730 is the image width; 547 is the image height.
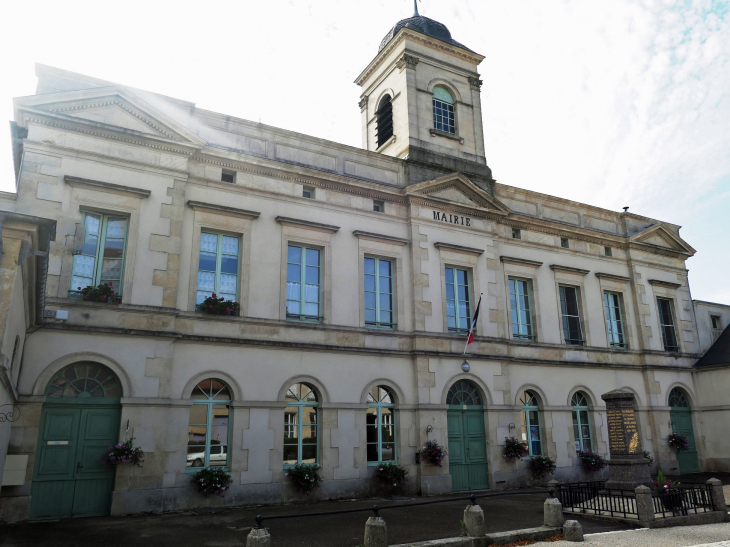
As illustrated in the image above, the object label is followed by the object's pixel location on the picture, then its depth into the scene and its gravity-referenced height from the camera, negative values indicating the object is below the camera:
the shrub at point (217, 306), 12.92 +3.04
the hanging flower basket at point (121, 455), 10.93 -0.15
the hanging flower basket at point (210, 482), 11.76 -0.72
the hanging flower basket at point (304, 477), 12.80 -0.72
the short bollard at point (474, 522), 8.63 -1.16
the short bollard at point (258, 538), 6.68 -1.06
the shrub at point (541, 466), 16.16 -0.67
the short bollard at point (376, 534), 7.63 -1.17
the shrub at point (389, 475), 13.80 -0.74
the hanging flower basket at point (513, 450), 15.73 -0.22
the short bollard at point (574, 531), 9.02 -1.37
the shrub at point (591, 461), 17.23 -0.60
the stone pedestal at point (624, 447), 12.36 -0.14
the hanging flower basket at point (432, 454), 14.38 -0.27
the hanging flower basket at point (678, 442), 19.09 -0.08
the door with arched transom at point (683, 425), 19.50 +0.49
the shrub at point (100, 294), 11.60 +3.00
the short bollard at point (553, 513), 9.48 -1.16
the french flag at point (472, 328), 15.42 +2.97
